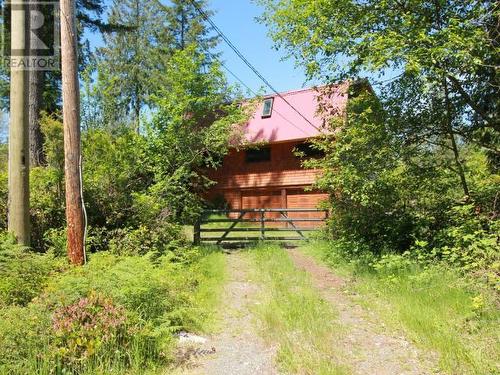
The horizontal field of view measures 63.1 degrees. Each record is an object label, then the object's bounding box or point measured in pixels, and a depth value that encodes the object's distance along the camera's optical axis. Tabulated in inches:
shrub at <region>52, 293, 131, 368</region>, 151.4
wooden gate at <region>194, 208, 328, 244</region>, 507.4
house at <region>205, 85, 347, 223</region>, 879.7
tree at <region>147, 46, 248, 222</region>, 454.9
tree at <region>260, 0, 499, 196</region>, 281.6
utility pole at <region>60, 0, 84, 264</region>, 277.1
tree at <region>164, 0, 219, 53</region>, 1151.0
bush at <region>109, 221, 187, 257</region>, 346.3
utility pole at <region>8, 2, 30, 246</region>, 275.6
